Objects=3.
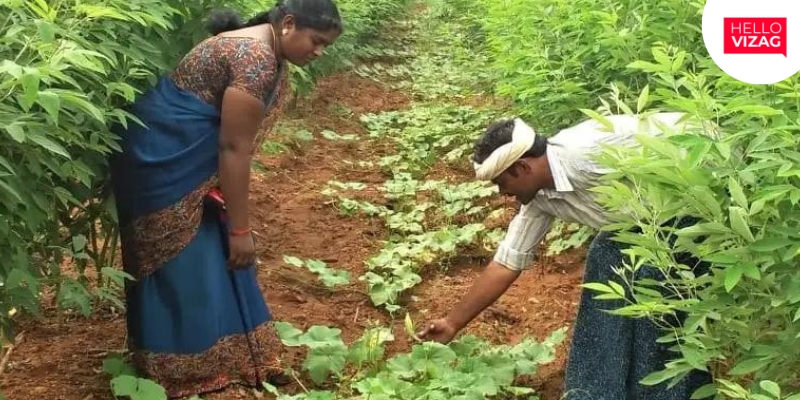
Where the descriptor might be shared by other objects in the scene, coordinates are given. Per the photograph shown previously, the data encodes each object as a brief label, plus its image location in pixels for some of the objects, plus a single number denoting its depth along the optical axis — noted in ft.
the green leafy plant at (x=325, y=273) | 13.53
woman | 9.55
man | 8.79
